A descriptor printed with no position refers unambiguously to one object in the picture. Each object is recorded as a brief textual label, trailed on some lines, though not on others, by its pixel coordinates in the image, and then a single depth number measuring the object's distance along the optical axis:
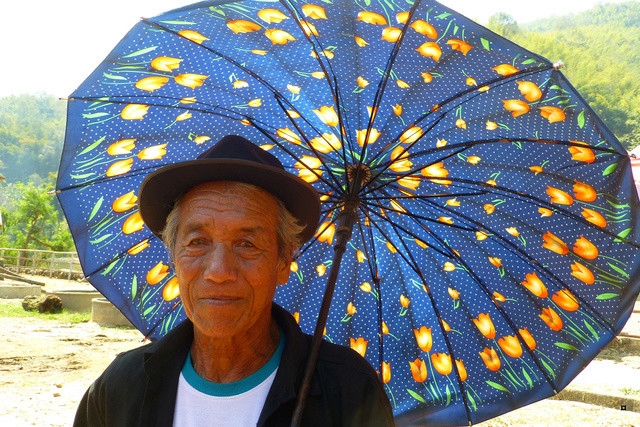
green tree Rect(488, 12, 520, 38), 93.97
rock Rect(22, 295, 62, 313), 13.45
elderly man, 1.55
